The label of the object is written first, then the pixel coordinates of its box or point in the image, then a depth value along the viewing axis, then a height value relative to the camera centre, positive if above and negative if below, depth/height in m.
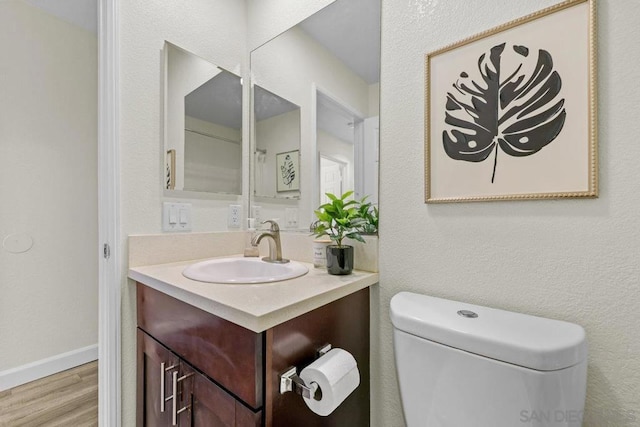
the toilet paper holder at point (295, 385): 0.67 -0.42
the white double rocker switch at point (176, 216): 1.22 -0.01
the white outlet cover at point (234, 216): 1.47 -0.01
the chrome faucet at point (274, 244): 1.24 -0.13
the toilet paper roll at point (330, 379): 0.66 -0.40
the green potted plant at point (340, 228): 0.97 -0.05
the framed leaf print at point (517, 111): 0.68 +0.28
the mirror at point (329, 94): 1.07 +0.50
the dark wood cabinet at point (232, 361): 0.65 -0.41
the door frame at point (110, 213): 1.09 +0.00
